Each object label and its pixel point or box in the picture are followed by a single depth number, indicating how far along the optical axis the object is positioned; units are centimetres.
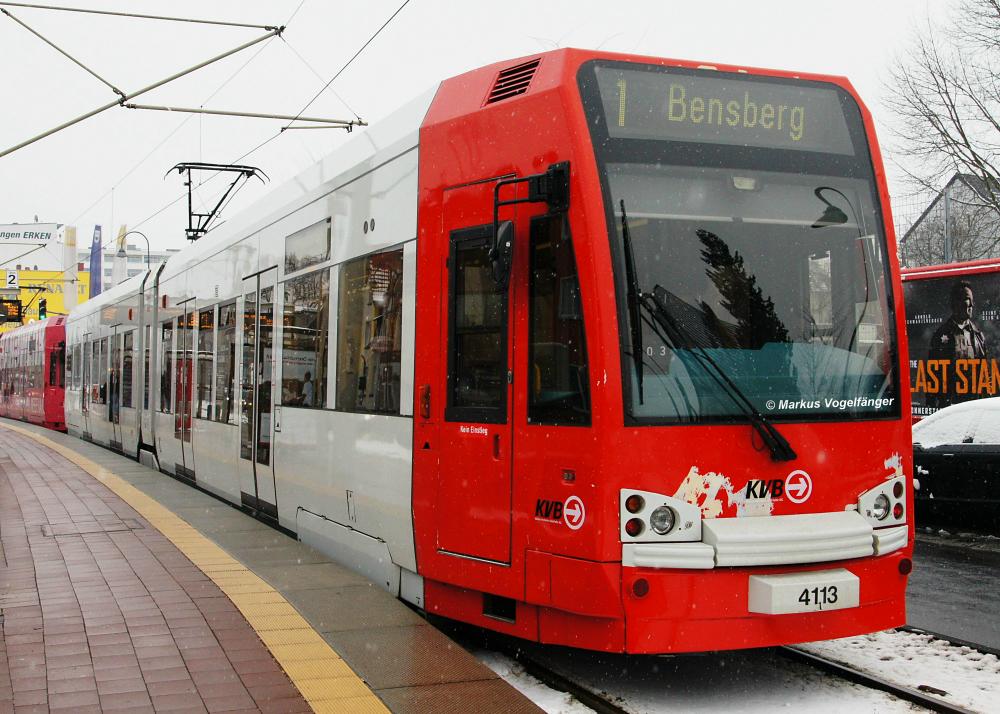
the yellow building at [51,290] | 8981
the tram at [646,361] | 568
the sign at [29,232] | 8900
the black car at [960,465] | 1228
